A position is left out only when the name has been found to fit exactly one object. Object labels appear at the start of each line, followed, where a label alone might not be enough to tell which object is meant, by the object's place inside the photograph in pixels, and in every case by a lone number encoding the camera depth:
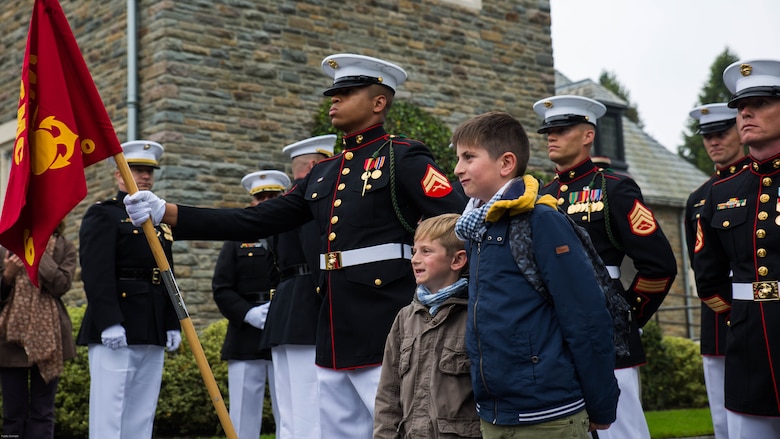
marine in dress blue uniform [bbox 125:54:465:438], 5.03
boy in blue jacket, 3.61
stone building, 12.57
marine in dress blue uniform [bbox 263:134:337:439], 6.86
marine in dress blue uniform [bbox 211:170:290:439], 8.39
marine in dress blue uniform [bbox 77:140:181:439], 7.07
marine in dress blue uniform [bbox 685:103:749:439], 6.87
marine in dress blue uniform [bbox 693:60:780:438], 4.75
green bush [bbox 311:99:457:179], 13.84
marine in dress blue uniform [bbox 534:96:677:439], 5.68
